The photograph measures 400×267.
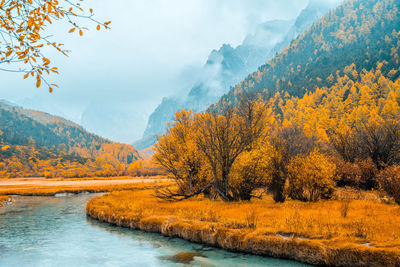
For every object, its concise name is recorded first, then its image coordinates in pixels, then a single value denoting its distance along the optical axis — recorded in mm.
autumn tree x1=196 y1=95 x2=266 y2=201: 27875
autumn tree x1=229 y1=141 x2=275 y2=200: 26094
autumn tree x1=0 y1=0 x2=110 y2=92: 4949
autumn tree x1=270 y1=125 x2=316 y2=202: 25806
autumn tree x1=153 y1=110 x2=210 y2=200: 31625
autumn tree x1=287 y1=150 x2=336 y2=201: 22969
